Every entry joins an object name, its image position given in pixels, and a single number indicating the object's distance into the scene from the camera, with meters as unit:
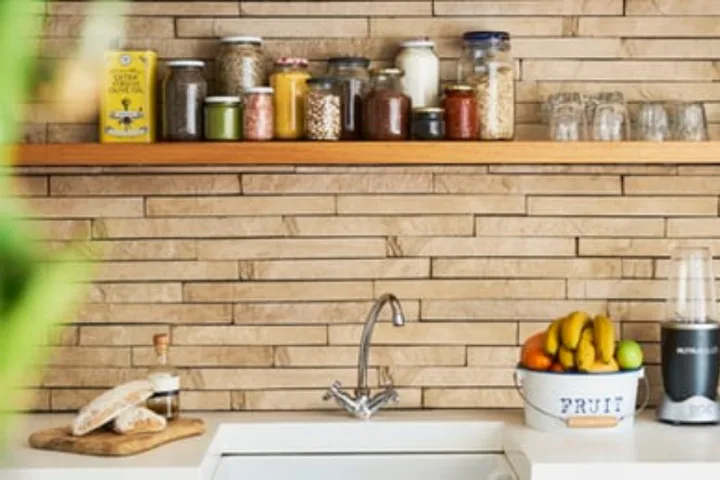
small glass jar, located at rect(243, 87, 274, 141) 2.53
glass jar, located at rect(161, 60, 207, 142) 2.57
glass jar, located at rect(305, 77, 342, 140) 2.52
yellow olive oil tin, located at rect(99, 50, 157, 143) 2.60
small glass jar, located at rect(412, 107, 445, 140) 2.54
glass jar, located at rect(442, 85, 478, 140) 2.53
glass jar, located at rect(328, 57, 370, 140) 2.58
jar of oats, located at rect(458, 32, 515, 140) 2.56
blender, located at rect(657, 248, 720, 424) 2.53
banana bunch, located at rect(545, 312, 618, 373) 2.42
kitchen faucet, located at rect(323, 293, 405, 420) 2.63
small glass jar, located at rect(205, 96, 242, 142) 2.54
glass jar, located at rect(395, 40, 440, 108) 2.62
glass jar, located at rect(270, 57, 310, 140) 2.57
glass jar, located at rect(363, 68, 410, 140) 2.51
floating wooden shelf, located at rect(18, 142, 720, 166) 2.48
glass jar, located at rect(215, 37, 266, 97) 2.62
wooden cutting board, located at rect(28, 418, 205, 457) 2.26
